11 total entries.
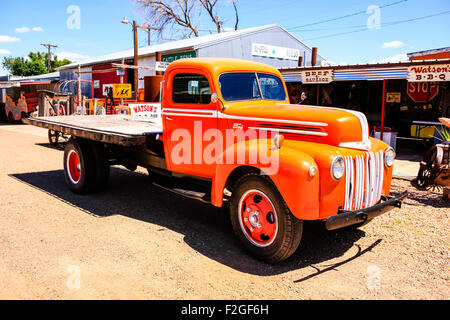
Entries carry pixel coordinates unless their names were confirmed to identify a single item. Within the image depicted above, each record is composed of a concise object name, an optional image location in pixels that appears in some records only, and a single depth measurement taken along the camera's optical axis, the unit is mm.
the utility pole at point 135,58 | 15684
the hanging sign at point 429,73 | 9820
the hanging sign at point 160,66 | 11358
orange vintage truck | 3465
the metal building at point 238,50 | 20969
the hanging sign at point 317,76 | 12302
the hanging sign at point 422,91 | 14117
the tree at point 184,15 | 35219
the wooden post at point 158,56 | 15102
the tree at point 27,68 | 56062
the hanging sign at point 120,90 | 13789
